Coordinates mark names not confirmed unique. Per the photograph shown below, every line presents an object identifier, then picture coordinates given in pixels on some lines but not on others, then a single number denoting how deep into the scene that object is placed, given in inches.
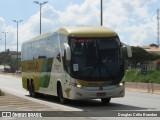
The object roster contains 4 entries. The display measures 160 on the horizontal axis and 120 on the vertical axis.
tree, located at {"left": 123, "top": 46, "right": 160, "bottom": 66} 4859.7
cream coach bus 860.0
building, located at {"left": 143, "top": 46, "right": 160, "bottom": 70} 4510.3
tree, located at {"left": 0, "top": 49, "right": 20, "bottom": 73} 5835.1
